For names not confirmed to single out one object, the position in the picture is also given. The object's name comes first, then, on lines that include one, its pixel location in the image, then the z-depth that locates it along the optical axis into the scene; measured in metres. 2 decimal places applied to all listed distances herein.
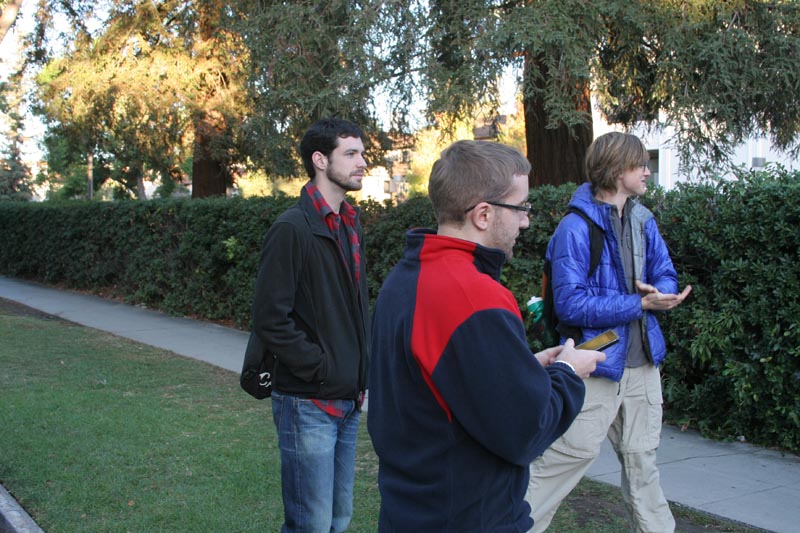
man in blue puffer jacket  3.56
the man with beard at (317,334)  3.11
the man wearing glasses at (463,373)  1.92
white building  23.45
